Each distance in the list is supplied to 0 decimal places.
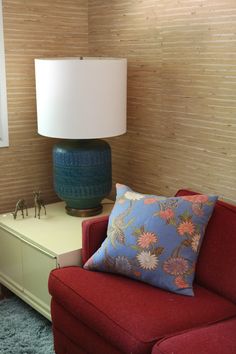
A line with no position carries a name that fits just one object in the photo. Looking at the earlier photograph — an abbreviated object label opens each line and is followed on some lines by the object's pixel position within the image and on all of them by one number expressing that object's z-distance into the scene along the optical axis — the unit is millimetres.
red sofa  1854
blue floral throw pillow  2184
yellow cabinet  2541
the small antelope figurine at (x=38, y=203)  2979
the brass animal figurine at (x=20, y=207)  2947
